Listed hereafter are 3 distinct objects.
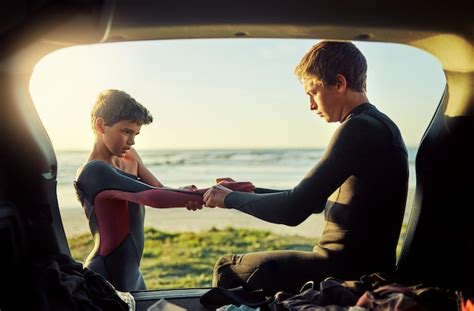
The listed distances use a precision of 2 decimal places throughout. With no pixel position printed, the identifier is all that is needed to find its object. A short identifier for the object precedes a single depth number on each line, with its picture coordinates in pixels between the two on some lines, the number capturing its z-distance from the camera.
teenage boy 2.00
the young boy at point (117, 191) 2.11
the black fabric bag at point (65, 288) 1.79
